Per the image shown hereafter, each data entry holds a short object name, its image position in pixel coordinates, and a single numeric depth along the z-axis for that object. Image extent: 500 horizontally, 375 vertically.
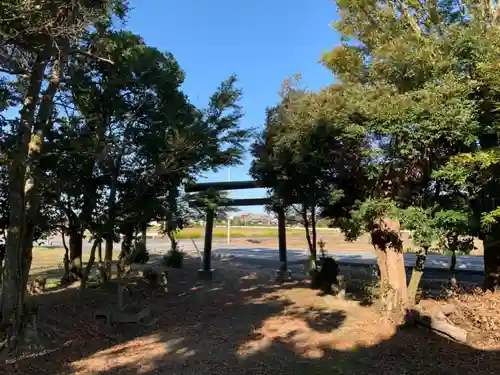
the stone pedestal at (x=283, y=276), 14.37
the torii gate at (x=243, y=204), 14.23
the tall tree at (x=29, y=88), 5.79
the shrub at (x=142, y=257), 16.05
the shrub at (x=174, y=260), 16.98
